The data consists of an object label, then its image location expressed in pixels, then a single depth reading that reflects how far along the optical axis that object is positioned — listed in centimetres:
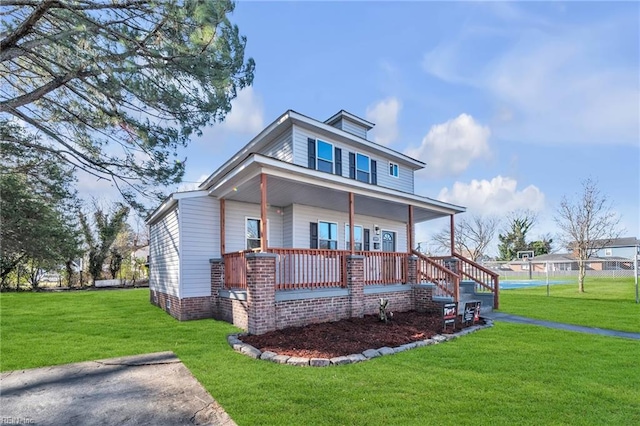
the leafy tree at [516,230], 4584
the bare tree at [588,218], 2020
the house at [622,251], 4365
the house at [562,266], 3628
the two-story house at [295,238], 813
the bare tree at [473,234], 4023
